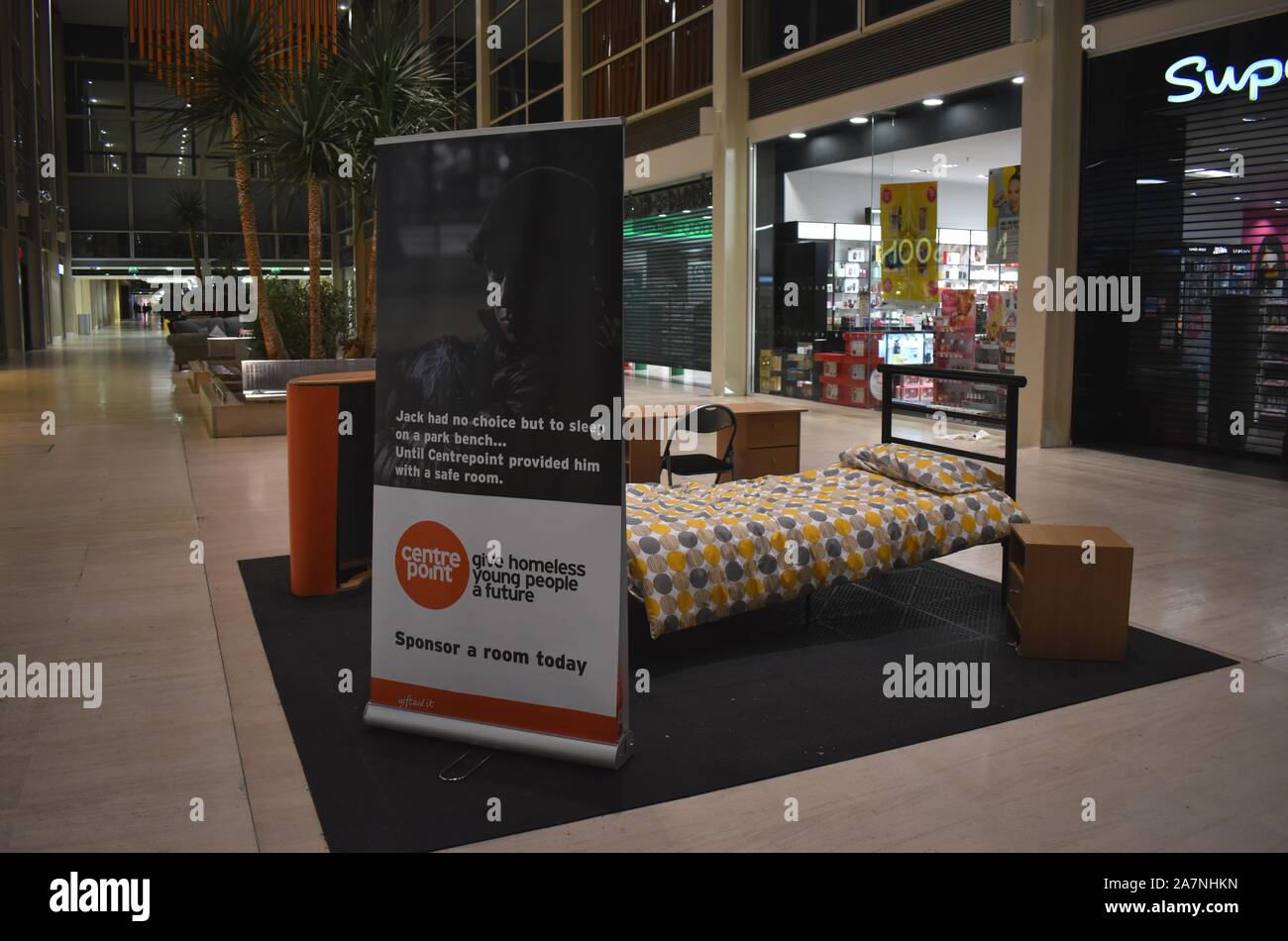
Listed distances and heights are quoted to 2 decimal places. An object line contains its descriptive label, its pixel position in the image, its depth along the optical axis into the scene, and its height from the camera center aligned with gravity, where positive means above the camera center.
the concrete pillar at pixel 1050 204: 8.86 +1.27
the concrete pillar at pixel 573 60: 17.03 +4.68
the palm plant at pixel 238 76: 10.76 +2.80
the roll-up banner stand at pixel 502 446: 2.91 -0.24
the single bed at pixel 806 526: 3.84 -0.63
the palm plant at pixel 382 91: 10.60 +2.66
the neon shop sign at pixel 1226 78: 7.46 +1.97
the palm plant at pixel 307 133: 10.33 +2.16
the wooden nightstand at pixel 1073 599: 3.82 -0.84
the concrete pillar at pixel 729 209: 13.43 +1.88
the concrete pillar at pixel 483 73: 20.34 +5.34
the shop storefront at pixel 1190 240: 7.58 +0.88
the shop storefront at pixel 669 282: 14.96 +1.12
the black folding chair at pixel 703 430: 5.93 -0.39
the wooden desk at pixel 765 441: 6.81 -0.51
